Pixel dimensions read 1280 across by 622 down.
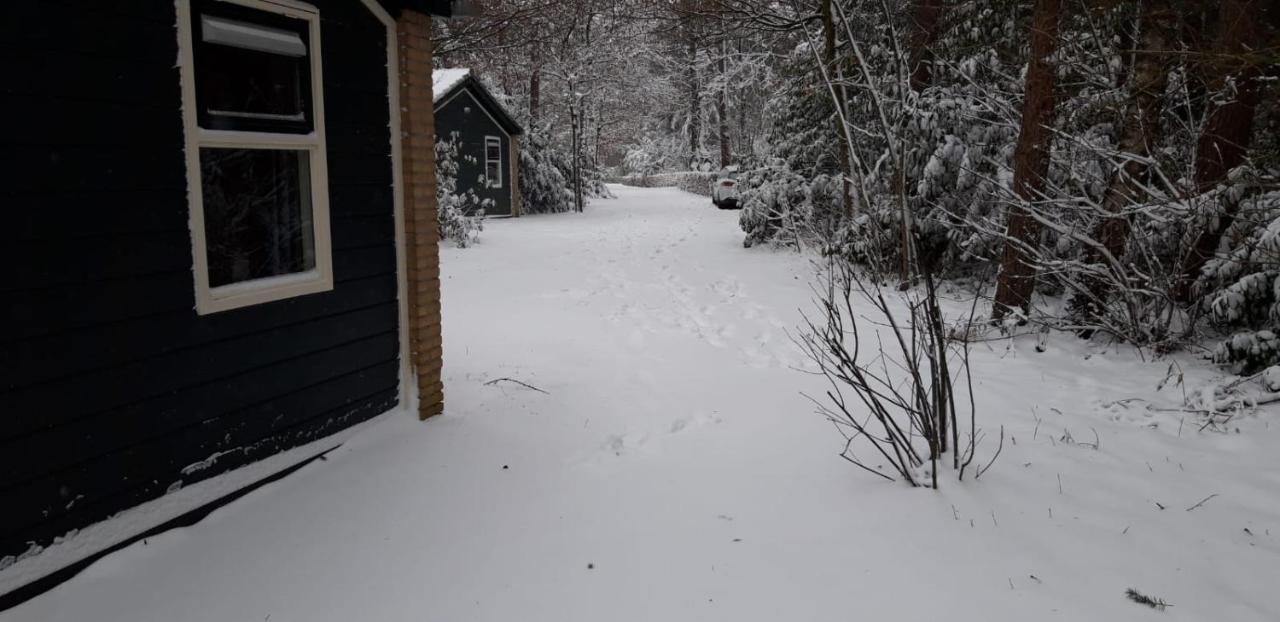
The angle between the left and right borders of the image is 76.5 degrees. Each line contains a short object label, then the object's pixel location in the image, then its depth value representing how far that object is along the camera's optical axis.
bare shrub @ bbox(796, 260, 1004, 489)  3.85
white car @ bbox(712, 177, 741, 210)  25.95
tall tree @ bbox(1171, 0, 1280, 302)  6.07
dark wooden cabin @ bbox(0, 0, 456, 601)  3.06
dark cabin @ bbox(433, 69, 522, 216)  21.17
